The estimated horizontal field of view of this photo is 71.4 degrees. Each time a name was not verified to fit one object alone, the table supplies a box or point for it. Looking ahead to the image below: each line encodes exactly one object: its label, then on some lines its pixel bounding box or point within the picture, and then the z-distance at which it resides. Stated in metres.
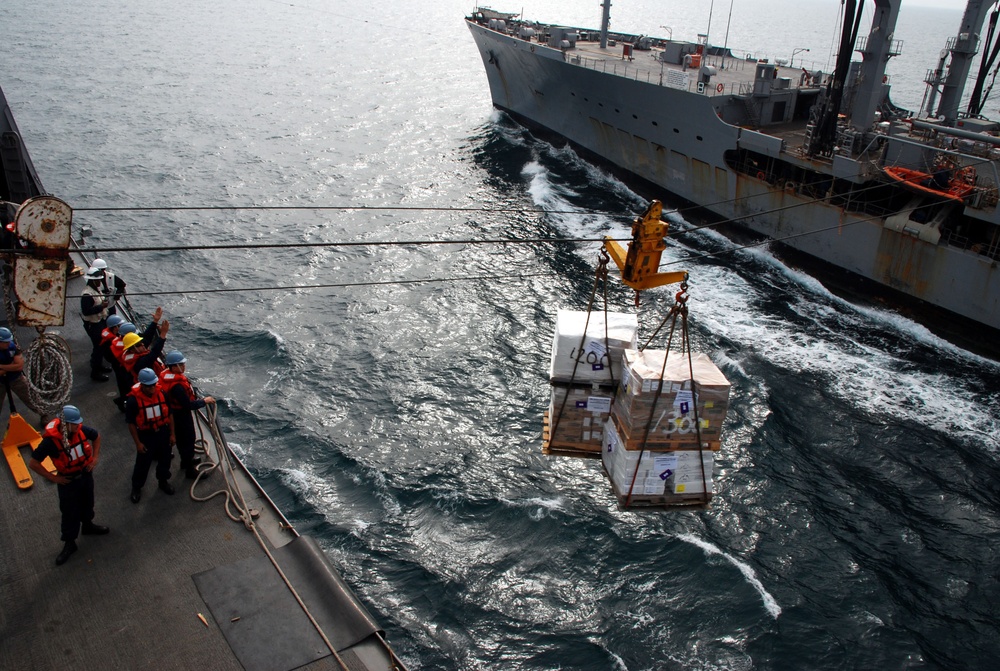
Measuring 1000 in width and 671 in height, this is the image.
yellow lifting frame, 8.54
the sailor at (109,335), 10.19
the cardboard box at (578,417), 9.12
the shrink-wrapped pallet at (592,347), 8.80
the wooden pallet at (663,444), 8.32
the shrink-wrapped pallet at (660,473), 8.45
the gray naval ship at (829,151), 21.86
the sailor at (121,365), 9.75
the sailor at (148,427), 8.39
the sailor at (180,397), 8.62
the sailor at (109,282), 11.55
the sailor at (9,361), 9.59
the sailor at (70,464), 7.49
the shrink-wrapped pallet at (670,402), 8.08
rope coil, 9.08
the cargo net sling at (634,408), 8.18
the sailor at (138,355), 9.48
